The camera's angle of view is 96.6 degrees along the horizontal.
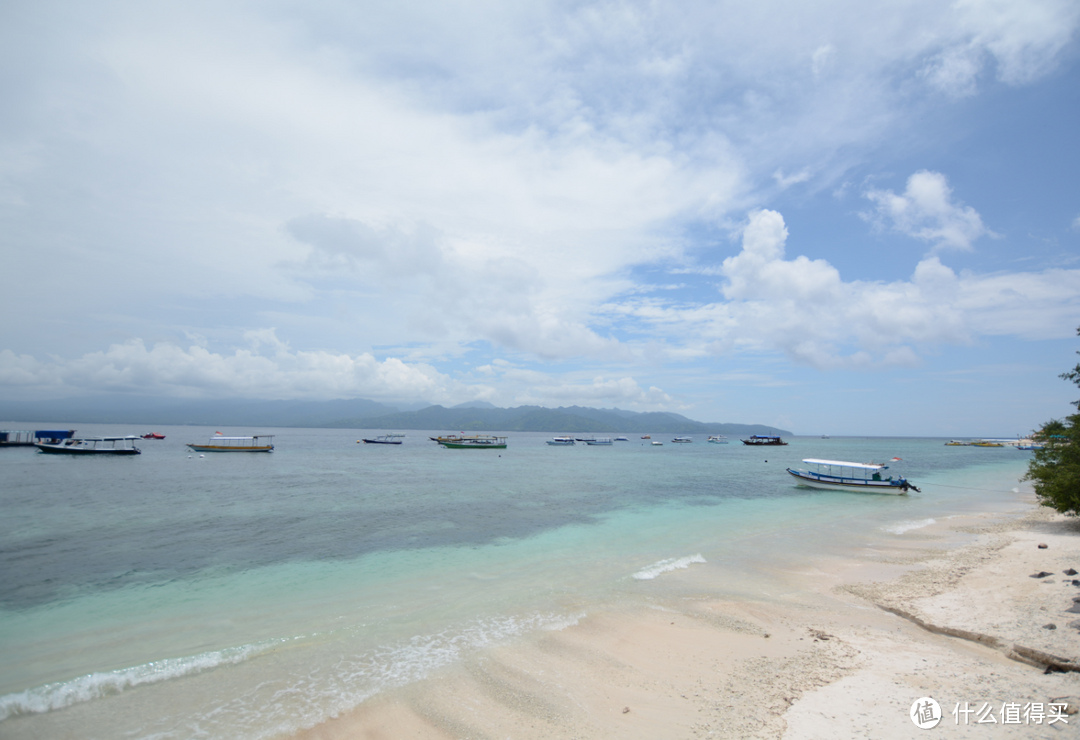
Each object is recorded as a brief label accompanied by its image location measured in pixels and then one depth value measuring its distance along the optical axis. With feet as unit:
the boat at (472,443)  337.13
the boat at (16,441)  263.29
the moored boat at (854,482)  127.16
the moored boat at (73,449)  225.76
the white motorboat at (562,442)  439.10
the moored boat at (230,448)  260.62
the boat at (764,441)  460.14
